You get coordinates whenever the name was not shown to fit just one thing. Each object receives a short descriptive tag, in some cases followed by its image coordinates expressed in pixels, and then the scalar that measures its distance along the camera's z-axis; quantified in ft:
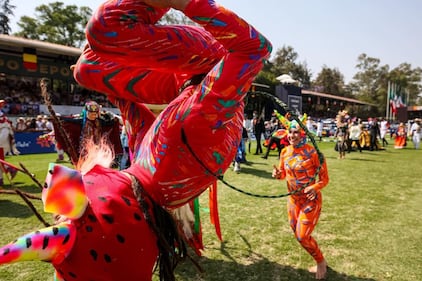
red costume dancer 3.75
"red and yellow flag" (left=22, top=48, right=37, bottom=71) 47.82
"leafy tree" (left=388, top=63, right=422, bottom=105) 209.97
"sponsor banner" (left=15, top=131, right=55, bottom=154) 39.27
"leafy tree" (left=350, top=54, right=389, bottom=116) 203.00
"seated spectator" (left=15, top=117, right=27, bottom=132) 41.40
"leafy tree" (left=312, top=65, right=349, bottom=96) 199.62
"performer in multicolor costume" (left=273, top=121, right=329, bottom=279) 10.41
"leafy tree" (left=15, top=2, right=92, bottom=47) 102.63
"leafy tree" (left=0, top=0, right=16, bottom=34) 102.63
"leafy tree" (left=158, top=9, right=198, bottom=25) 79.59
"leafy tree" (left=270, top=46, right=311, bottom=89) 184.56
